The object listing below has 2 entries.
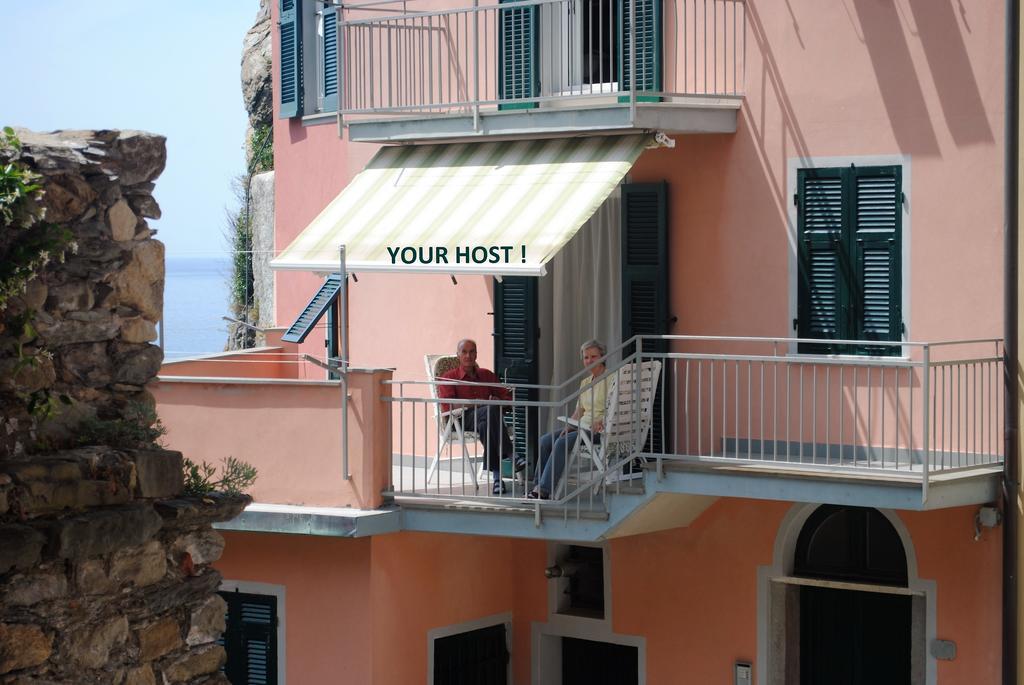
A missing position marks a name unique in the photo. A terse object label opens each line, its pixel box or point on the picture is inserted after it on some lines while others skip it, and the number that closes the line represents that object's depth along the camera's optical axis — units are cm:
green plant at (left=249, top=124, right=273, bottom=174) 2878
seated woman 1376
